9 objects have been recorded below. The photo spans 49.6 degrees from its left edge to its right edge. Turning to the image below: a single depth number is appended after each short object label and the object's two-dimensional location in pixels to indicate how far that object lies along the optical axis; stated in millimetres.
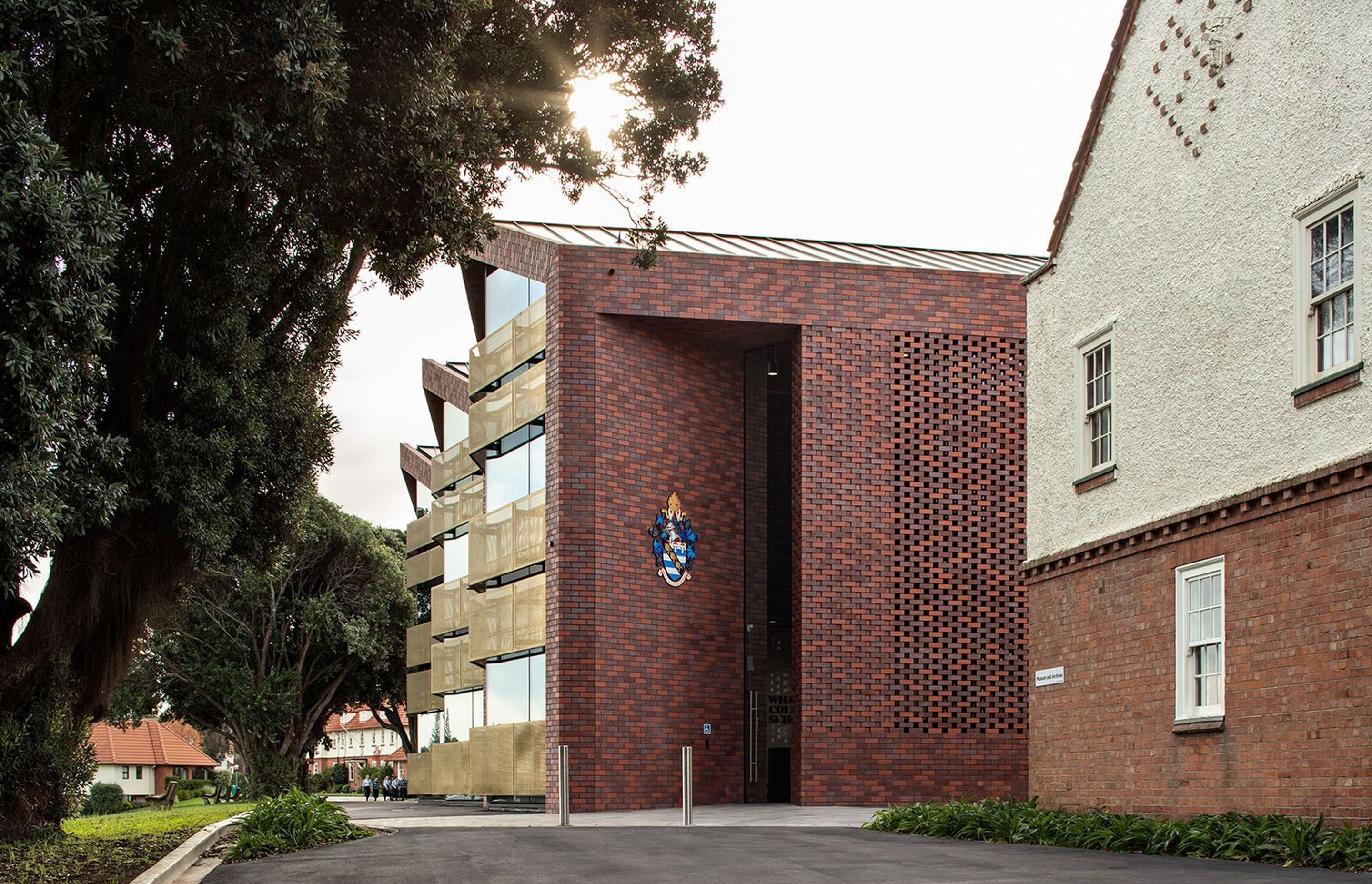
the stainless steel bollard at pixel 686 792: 19438
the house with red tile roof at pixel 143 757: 86875
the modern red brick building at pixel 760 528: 25750
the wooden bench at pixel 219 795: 51125
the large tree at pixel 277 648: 42969
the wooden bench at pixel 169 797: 37875
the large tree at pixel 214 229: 10891
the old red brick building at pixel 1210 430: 12242
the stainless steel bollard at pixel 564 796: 20281
